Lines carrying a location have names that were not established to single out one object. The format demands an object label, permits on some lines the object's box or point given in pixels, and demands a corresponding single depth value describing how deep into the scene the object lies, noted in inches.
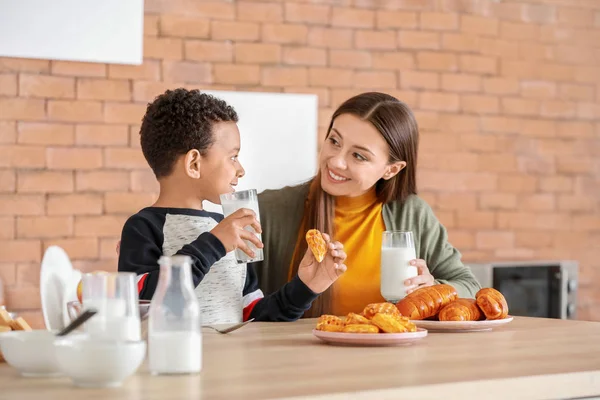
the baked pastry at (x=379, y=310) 83.6
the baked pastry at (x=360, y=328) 79.5
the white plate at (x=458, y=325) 88.9
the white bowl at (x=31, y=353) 66.6
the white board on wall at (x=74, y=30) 141.6
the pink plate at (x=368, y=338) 79.1
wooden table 64.0
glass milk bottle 67.6
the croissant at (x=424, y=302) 90.5
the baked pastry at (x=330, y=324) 80.3
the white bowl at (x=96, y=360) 63.6
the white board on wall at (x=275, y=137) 153.3
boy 91.1
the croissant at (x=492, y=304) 91.0
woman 113.3
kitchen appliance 162.5
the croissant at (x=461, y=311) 89.8
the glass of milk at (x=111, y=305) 65.6
